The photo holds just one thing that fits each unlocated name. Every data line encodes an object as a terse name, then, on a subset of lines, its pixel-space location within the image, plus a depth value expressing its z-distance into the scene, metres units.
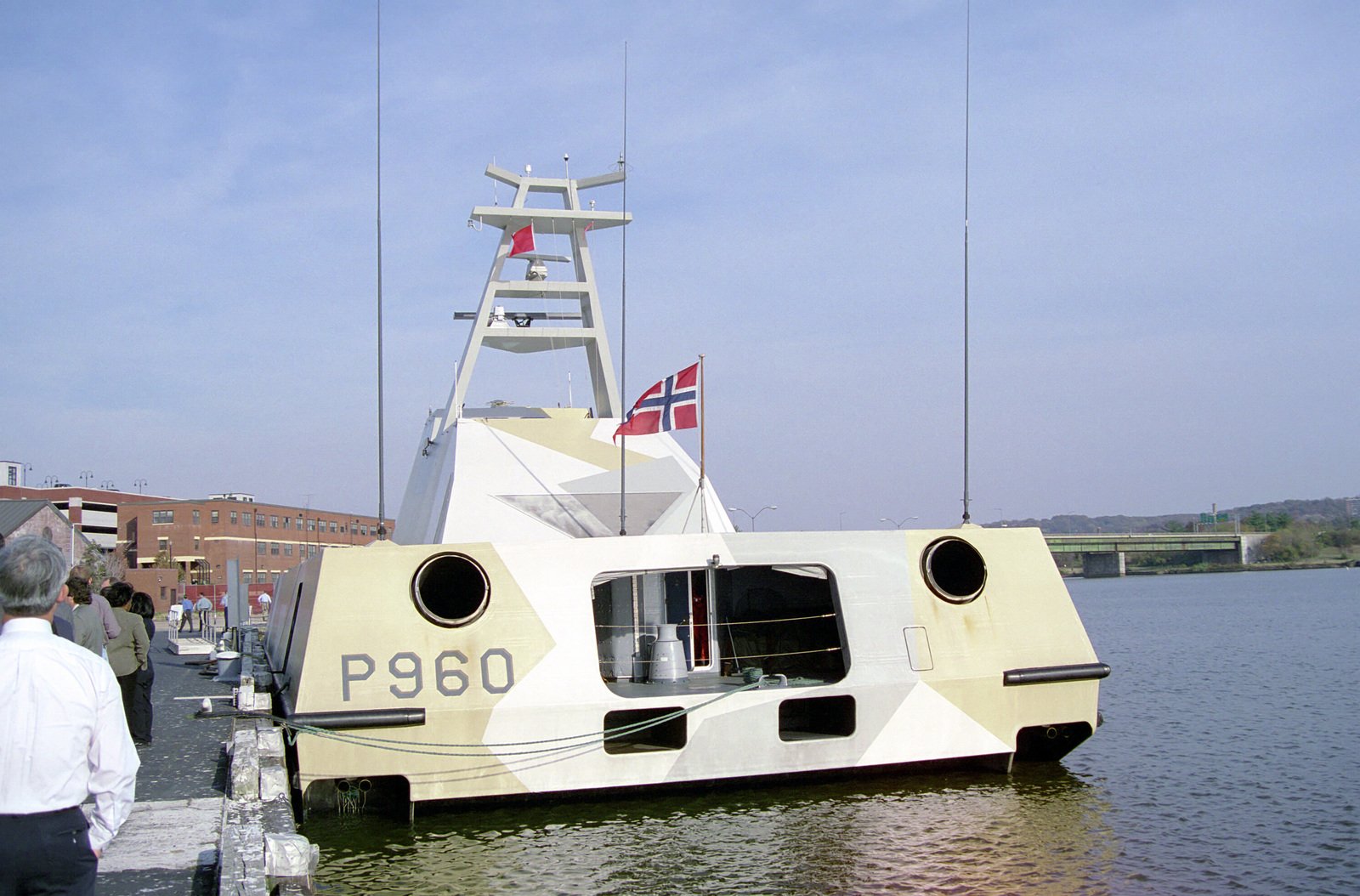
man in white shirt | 3.13
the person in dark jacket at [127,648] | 9.14
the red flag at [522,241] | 14.87
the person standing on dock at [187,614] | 41.31
